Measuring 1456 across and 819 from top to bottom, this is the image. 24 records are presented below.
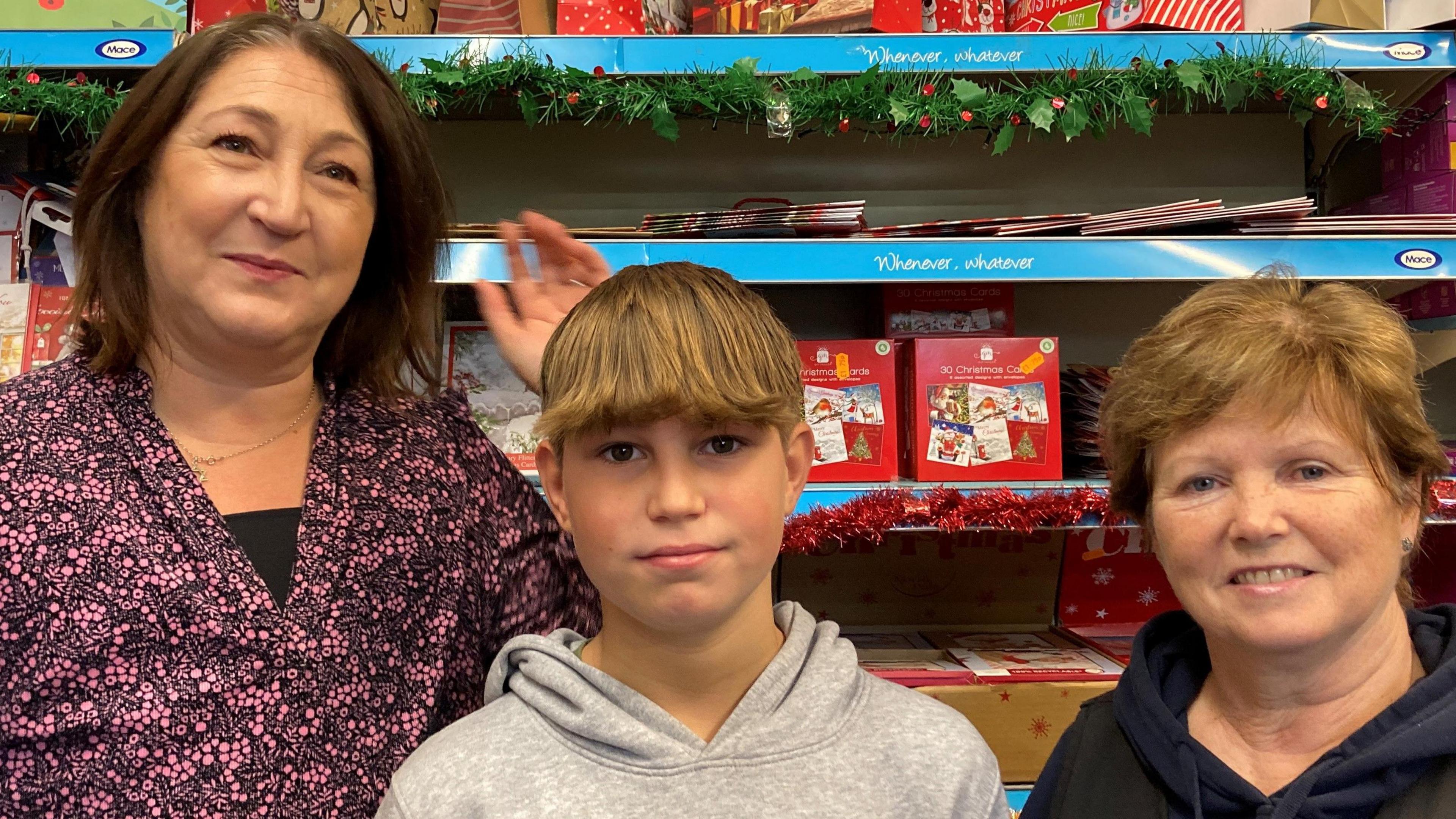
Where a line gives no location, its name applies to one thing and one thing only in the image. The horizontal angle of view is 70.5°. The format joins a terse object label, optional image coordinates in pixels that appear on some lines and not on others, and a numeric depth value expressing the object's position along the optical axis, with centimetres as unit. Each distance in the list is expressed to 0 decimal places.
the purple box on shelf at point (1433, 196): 220
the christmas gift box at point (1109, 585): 251
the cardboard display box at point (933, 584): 252
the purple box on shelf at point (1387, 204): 234
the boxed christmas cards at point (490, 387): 217
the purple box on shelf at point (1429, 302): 227
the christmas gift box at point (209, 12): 210
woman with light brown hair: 101
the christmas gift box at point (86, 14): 201
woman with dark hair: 113
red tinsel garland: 191
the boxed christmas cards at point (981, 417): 210
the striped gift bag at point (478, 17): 216
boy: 99
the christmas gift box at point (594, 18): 210
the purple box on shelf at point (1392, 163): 237
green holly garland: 199
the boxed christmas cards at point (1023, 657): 208
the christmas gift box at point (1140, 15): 209
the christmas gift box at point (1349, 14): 208
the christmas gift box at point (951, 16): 222
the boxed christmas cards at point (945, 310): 225
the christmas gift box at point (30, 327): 207
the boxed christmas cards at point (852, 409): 210
